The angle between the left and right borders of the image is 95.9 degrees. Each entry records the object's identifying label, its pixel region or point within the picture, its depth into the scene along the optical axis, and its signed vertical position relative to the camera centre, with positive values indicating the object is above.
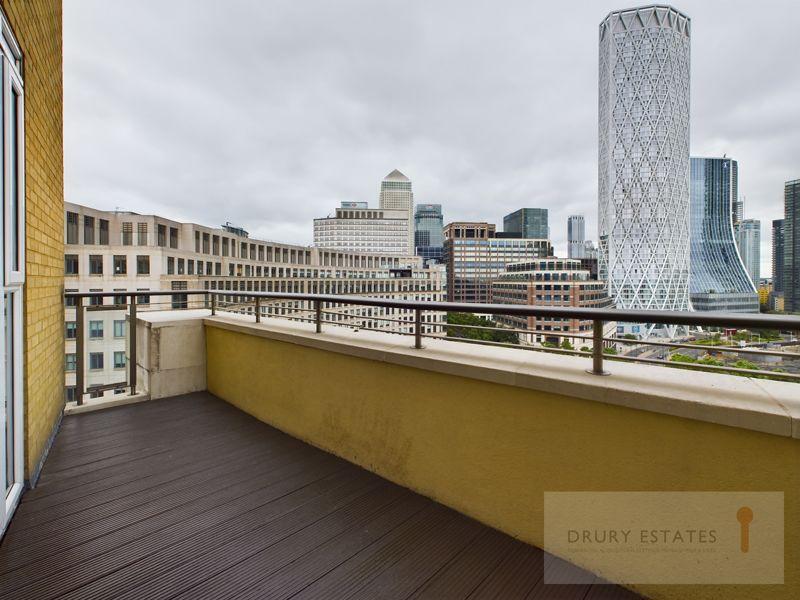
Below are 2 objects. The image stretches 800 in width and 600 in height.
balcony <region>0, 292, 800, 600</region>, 1.47 -1.23
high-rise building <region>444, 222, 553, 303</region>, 112.25 +13.67
